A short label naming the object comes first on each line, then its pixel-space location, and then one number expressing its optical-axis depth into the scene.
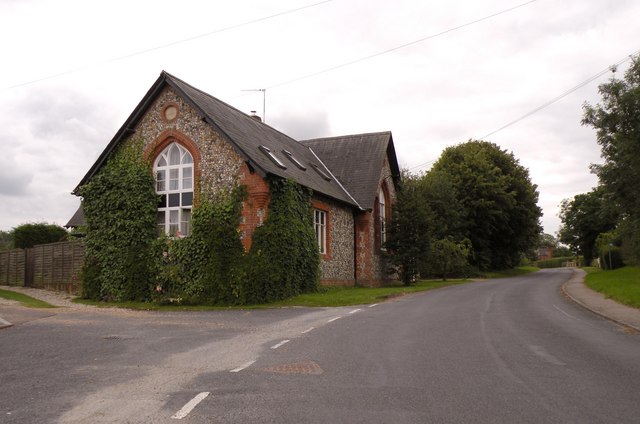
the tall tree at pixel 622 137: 18.56
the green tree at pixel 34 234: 37.62
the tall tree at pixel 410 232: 31.02
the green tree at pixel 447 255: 35.90
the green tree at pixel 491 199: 48.22
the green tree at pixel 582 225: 77.12
